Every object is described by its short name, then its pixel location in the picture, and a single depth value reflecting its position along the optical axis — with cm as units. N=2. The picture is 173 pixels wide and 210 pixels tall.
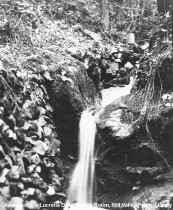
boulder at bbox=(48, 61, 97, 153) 546
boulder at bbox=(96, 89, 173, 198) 485
